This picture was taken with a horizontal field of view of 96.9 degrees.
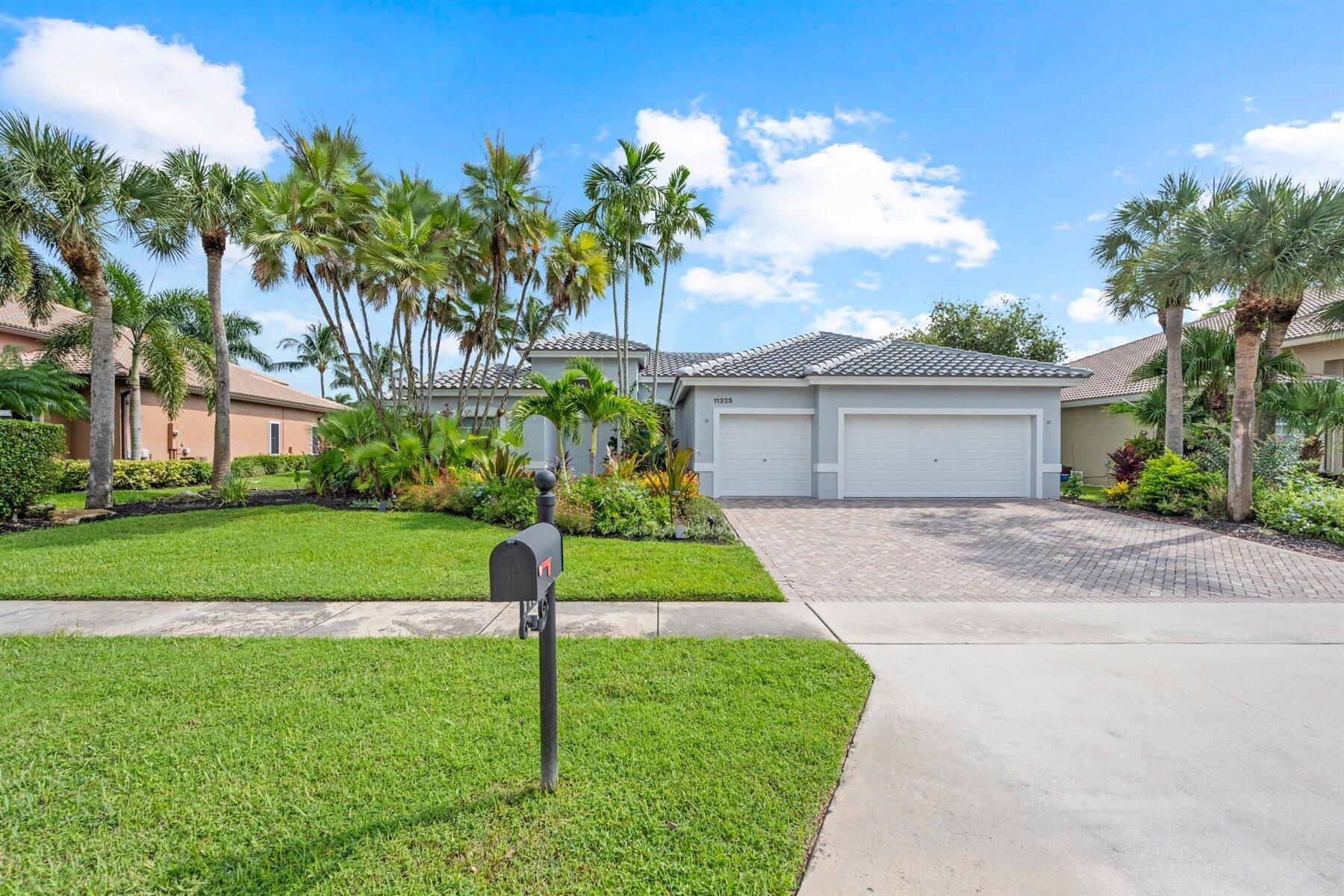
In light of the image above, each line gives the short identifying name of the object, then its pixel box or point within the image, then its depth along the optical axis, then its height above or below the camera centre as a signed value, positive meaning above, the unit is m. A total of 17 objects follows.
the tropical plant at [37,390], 14.61 +1.42
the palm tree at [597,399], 10.98 +0.88
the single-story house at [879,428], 14.76 +0.50
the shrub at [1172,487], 11.84 -0.79
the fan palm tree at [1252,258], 10.05 +3.30
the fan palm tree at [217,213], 13.05 +5.24
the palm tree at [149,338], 16.77 +3.16
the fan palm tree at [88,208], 10.57 +4.54
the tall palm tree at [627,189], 15.90 +7.02
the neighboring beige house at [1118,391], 16.03 +1.91
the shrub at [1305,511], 9.30 -1.03
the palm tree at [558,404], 10.97 +0.81
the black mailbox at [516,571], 2.19 -0.46
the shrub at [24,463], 10.79 -0.30
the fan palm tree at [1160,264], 11.75 +3.95
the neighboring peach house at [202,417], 18.53 +1.17
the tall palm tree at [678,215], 16.61 +6.58
